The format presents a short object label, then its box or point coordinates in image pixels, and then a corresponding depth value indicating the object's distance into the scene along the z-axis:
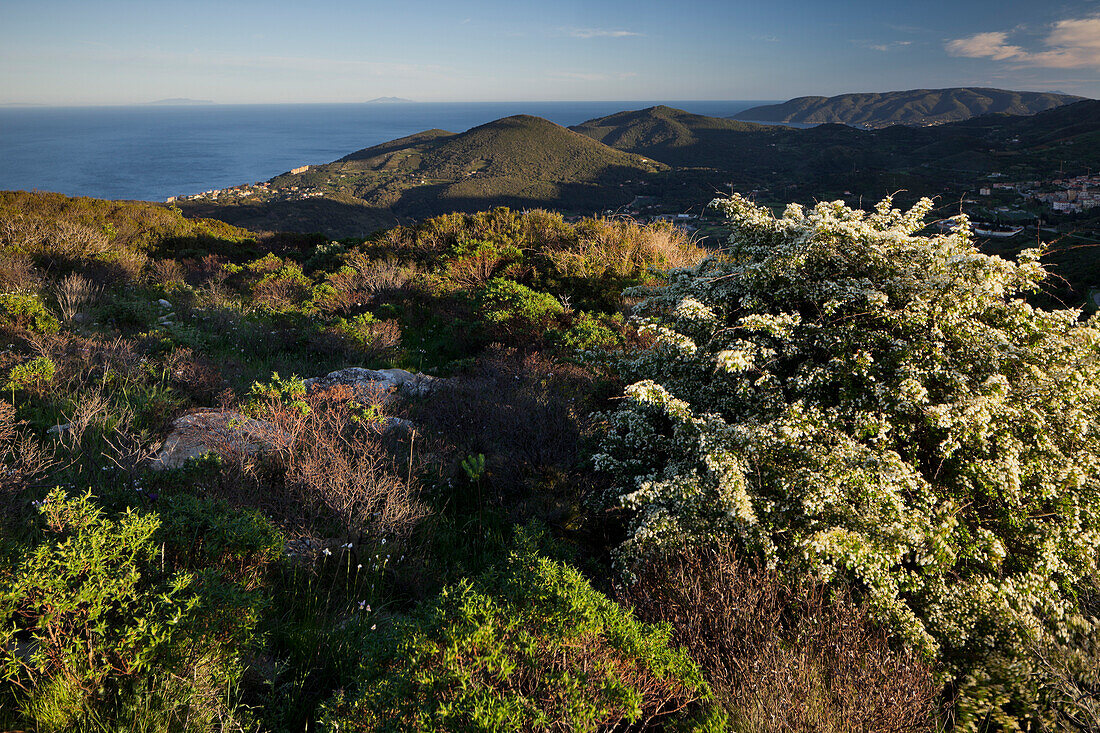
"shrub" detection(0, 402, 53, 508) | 3.09
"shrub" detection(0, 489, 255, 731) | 1.82
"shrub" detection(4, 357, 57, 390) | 5.09
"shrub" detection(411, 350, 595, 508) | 3.87
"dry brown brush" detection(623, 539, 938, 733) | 1.99
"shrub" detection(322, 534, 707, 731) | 1.61
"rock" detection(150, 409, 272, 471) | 3.93
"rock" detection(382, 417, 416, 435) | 4.68
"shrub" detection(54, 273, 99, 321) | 8.21
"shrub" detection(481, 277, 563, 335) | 7.52
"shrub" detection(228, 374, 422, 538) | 3.43
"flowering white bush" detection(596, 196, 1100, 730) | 2.54
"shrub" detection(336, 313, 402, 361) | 7.80
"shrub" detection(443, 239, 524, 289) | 10.64
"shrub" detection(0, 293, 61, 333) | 6.85
